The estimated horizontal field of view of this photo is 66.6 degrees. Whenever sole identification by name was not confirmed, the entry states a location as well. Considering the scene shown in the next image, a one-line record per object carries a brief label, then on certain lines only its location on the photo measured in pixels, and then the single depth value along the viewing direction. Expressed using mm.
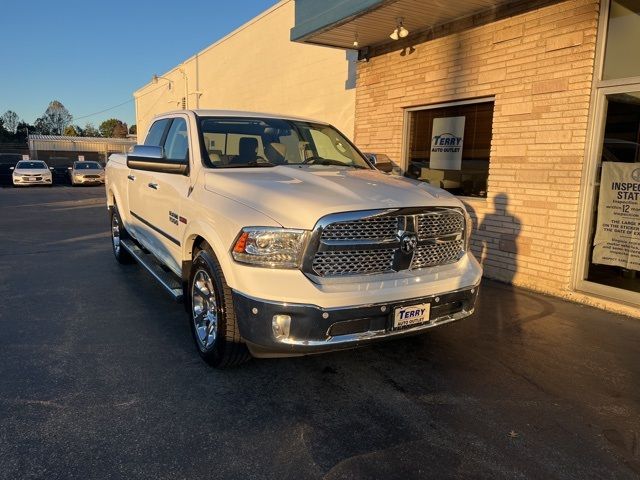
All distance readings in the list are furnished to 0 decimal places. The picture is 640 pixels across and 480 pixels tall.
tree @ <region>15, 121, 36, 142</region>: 79250
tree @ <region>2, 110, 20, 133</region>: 106438
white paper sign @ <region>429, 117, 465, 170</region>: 7459
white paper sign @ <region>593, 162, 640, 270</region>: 5223
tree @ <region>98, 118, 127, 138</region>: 113225
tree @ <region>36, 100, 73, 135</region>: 113812
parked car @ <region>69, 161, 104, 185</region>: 26562
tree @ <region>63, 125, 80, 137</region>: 97744
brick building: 5348
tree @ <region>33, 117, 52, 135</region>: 107562
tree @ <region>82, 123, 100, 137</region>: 112938
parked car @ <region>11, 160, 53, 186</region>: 25688
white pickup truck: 3014
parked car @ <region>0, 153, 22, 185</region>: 28172
